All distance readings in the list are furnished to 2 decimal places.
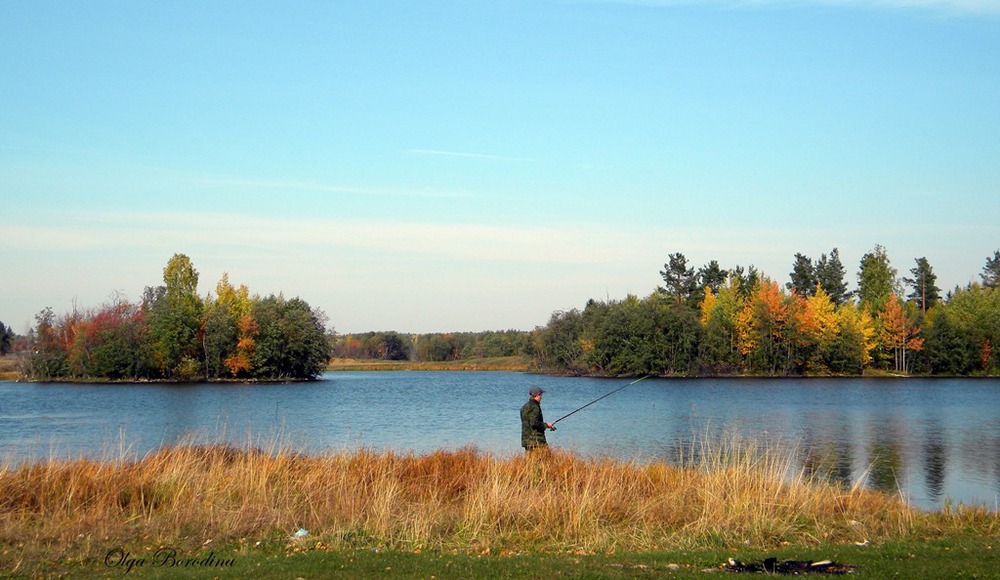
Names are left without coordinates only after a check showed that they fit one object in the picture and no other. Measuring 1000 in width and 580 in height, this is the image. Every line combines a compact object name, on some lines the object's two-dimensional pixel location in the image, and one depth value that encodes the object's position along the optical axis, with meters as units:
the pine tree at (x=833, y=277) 114.69
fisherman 15.79
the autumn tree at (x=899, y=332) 92.44
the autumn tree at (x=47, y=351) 82.94
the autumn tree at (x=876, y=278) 109.94
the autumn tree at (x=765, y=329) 90.00
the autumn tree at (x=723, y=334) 90.19
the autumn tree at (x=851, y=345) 90.88
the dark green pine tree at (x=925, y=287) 115.56
